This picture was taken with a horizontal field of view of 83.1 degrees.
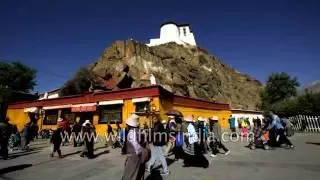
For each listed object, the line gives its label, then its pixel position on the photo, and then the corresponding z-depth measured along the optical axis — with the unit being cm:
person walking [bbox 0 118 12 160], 880
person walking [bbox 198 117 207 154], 802
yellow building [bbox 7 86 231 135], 1426
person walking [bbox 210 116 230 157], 832
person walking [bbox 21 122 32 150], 1078
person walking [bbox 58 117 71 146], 992
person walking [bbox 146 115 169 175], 600
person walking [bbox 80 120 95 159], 853
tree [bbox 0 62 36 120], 4424
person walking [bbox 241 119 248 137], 1429
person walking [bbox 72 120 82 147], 1115
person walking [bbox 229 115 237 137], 1471
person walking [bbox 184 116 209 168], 643
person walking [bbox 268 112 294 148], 907
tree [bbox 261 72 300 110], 4109
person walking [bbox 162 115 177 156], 757
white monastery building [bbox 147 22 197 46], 5612
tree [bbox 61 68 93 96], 2827
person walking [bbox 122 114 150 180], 413
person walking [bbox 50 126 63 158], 861
